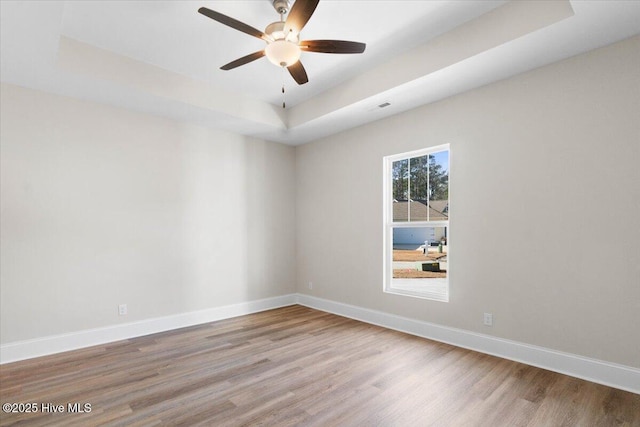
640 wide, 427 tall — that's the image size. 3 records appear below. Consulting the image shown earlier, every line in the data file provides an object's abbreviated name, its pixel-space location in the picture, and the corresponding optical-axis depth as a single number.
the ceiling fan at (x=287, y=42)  2.21
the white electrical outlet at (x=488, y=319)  3.16
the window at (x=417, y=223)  3.72
